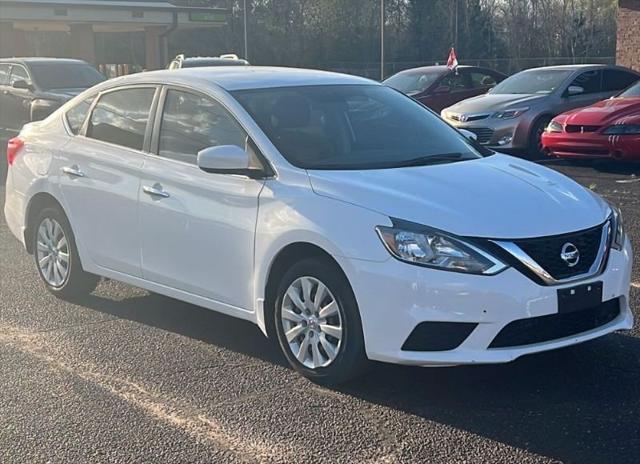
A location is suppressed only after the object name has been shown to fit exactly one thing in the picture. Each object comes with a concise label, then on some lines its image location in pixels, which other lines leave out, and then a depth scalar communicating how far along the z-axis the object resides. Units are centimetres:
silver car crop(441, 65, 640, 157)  1477
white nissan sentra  457
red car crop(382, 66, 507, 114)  1861
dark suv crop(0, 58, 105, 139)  1781
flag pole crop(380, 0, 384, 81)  3475
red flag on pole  1949
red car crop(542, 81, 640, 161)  1260
